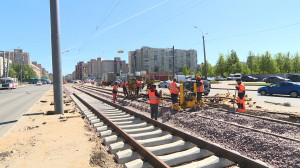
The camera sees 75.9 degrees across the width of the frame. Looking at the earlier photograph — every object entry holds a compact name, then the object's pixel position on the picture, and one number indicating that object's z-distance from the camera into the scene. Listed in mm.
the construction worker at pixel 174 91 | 10841
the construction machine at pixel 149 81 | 14970
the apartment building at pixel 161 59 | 104500
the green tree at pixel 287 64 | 58250
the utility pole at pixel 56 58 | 10562
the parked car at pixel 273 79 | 37656
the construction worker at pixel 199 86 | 11117
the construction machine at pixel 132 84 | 17925
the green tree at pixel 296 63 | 57500
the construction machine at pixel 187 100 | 11000
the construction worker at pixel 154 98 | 8320
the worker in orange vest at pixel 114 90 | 14833
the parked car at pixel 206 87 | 18466
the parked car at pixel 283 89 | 16342
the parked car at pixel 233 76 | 57312
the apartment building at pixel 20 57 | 166675
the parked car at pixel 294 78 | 37709
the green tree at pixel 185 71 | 95438
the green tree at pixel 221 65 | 63219
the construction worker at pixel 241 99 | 9672
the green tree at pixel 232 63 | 61656
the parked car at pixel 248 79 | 47391
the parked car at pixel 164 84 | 35316
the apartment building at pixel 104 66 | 162625
